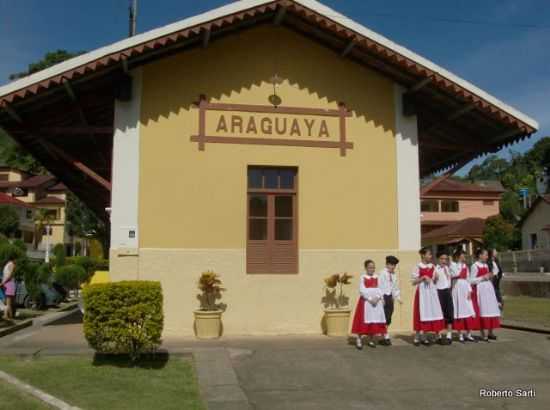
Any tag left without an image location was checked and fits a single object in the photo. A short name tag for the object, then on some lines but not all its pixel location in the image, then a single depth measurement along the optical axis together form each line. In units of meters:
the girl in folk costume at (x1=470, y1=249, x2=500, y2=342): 10.52
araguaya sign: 11.38
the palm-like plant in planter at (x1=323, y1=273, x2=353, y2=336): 11.04
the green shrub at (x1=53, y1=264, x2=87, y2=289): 24.94
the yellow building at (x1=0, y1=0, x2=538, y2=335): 10.88
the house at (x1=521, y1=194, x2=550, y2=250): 51.69
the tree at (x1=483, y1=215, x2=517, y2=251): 44.75
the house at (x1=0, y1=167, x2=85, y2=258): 65.62
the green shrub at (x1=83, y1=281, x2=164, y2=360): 7.83
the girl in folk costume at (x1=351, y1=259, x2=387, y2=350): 9.87
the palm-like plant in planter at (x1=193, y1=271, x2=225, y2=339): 10.55
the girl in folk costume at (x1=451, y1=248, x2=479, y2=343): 10.43
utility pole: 18.44
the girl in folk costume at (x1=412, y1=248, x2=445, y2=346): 10.12
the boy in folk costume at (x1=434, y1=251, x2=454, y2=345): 10.40
